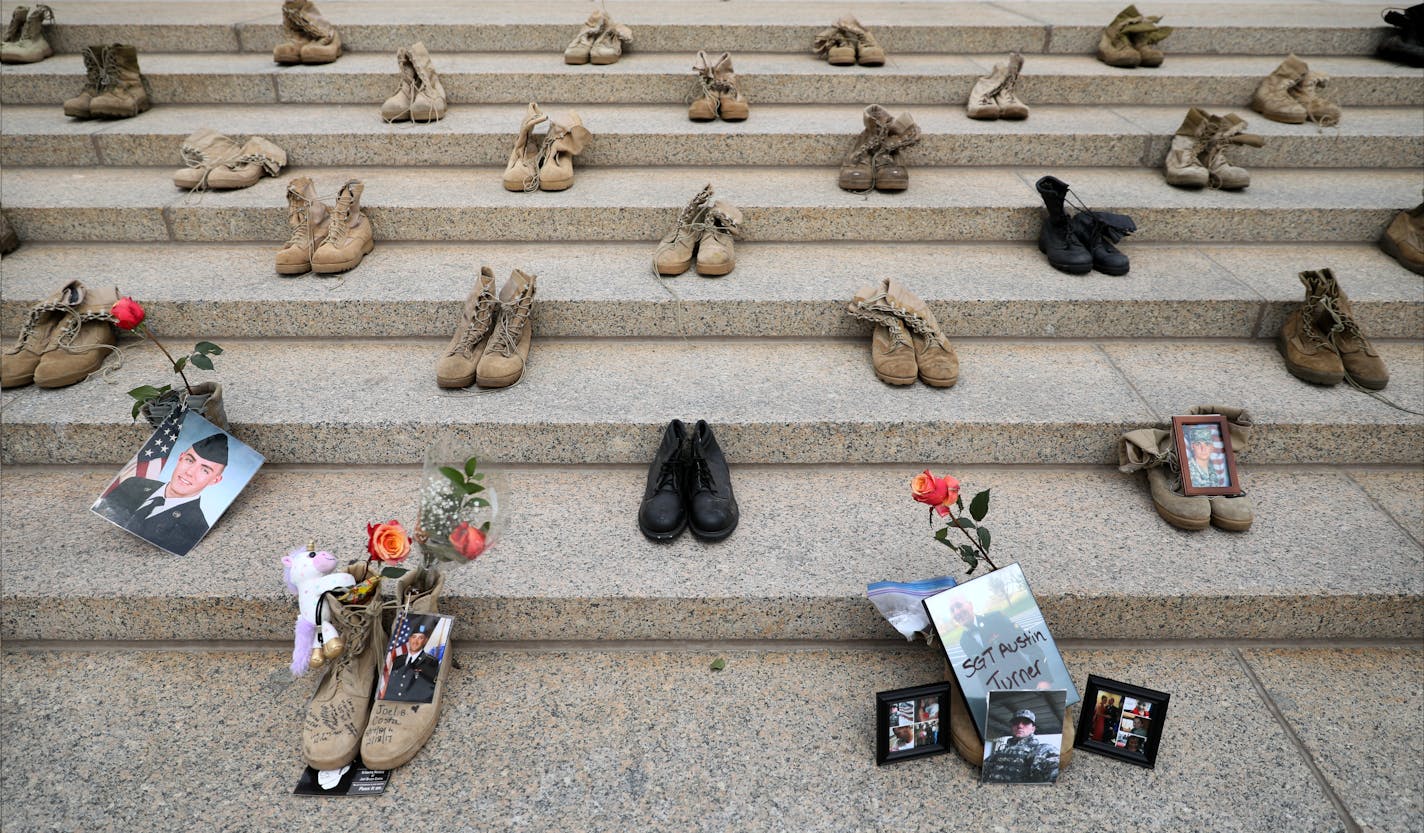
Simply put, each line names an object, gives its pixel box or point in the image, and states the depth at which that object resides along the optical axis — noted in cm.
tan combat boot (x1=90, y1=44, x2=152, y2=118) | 407
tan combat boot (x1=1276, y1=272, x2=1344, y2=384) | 297
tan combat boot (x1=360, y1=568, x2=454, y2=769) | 199
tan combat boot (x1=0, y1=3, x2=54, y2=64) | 446
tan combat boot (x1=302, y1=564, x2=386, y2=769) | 199
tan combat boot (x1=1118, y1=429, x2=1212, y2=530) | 254
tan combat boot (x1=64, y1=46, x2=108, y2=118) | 404
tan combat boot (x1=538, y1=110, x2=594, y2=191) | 376
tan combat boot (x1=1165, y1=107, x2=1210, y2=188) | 380
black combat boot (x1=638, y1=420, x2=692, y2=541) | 246
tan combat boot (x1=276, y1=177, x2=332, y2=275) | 327
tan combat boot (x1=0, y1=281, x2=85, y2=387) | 283
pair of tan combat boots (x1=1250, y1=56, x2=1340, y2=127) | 423
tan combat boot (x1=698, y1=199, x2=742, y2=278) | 331
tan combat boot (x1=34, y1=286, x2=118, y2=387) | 284
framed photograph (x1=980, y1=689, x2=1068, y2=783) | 194
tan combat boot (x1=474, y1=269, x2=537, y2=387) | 287
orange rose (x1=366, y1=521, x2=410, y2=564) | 183
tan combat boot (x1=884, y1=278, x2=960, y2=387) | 293
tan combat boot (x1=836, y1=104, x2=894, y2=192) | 375
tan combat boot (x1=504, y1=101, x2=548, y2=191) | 374
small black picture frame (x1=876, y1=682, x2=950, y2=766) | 200
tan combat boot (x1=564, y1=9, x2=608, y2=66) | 461
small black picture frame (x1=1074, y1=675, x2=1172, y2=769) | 201
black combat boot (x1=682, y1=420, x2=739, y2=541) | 246
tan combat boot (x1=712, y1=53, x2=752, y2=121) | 415
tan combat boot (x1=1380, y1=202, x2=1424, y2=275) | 347
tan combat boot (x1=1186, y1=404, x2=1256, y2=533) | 253
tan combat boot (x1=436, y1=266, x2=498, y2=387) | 286
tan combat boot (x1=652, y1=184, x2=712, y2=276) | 331
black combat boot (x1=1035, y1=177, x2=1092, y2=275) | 340
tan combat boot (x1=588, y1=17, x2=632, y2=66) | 461
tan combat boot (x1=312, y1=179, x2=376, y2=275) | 329
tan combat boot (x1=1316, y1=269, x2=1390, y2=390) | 294
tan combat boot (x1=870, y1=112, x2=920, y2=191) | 374
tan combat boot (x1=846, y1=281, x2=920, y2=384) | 294
